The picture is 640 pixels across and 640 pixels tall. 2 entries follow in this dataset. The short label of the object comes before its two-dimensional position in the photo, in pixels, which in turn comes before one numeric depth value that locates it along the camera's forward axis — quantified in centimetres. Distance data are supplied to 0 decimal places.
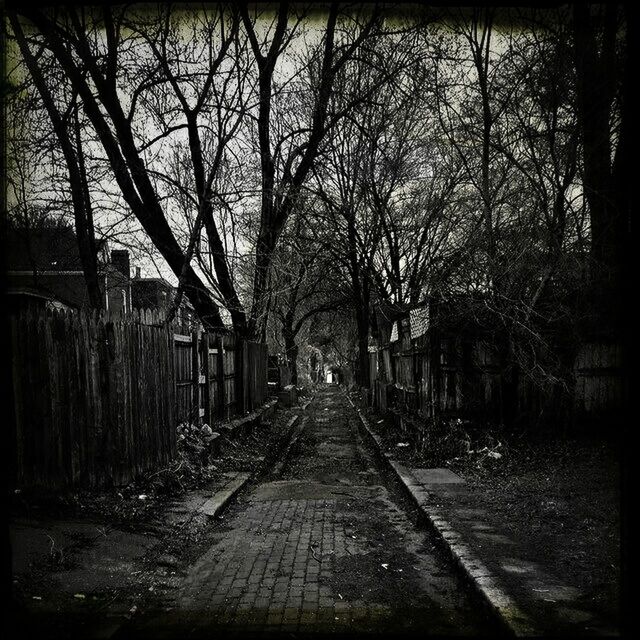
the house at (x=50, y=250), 815
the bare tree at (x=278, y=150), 1107
